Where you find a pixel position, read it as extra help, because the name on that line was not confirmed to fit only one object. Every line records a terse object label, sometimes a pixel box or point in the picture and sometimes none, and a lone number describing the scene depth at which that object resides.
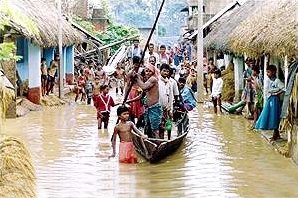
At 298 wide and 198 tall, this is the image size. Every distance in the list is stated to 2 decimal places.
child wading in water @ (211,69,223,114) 19.75
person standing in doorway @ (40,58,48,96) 24.06
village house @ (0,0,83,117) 19.17
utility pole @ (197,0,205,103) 23.91
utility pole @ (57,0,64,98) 24.27
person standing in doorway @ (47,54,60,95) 24.89
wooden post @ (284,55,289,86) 14.28
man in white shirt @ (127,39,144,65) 22.12
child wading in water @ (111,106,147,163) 11.89
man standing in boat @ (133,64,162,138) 12.38
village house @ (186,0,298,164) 12.15
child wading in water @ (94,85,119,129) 16.16
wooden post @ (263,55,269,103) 15.50
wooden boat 11.45
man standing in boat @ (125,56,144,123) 13.24
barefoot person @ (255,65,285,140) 13.83
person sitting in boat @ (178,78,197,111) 17.09
